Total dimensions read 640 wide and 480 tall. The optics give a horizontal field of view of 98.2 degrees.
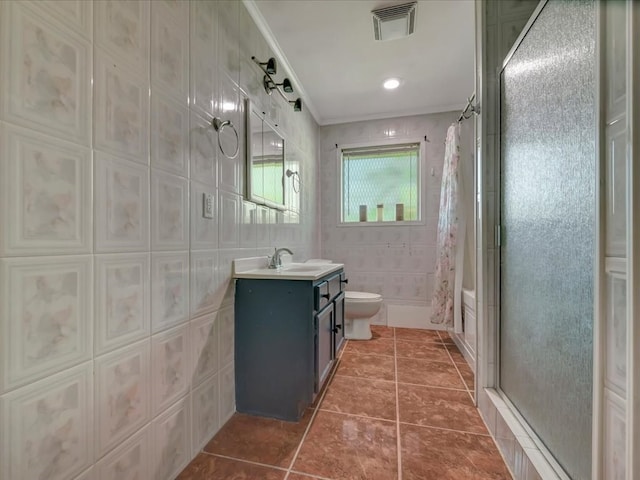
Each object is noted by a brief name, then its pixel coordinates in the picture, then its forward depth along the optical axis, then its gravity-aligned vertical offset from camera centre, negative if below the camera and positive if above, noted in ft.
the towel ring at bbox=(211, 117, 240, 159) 4.50 +1.88
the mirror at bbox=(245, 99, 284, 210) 5.51 +1.74
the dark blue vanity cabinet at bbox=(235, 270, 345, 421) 4.69 -1.85
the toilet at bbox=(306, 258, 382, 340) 8.45 -2.29
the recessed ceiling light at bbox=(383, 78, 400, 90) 8.31 +4.76
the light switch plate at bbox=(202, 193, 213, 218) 4.23 +0.53
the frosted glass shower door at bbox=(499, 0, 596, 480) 2.71 +0.12
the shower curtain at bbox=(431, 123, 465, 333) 8.02 -0.32
